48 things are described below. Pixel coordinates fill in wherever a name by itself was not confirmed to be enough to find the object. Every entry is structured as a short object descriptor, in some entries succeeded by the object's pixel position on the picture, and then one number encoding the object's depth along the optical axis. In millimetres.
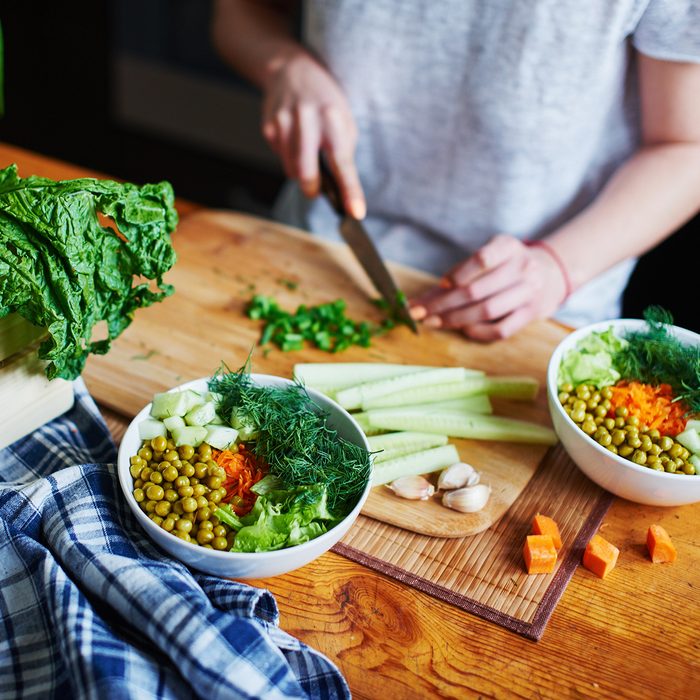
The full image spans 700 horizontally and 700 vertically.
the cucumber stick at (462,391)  762
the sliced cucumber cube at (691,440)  679
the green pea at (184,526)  615
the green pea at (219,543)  613
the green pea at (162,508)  621
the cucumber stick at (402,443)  722
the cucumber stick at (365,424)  741
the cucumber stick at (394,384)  756
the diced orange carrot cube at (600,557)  658
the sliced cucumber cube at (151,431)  665
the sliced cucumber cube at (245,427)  666
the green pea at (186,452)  650
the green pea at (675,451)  674
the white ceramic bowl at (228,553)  602
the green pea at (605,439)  681
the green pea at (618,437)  681
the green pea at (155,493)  625
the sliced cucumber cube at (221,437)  659
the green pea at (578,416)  697
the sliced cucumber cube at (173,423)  663
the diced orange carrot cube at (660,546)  666
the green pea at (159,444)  651
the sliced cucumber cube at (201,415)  667
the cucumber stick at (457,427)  740
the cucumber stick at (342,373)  779
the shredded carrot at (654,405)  696
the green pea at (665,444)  676
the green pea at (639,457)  672
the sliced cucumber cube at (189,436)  656
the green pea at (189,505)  620
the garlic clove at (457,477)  703
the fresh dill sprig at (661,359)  707
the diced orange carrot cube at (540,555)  657
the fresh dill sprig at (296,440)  642
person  845
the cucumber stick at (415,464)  703
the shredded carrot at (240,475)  641
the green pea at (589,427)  690
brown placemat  642
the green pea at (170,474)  633
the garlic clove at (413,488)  695
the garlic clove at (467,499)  687
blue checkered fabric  572
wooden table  605
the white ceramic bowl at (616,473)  661
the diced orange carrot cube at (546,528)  676
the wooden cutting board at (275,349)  720
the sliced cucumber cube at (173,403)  668
